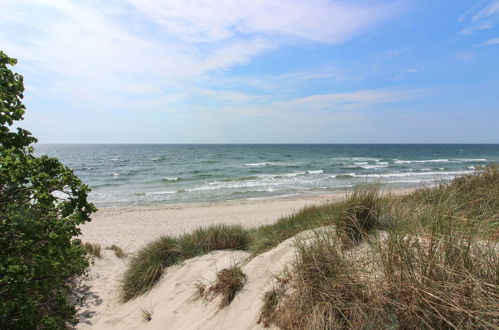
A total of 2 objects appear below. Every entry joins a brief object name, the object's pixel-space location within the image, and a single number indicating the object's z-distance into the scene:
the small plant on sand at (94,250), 7.86
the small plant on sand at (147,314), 4.54
